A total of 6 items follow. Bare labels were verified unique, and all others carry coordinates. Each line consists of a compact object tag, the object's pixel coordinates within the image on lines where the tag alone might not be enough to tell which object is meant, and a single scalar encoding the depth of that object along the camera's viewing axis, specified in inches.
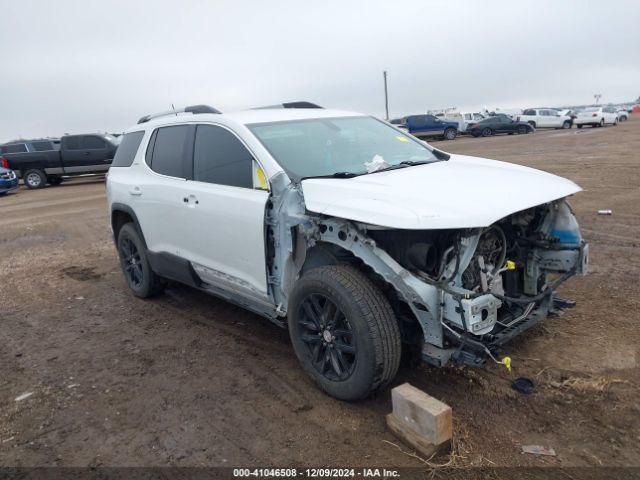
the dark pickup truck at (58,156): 757.9
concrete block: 106.5
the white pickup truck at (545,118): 1409.9
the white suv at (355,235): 114.8
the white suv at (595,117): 1393.9
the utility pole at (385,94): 1909.4
